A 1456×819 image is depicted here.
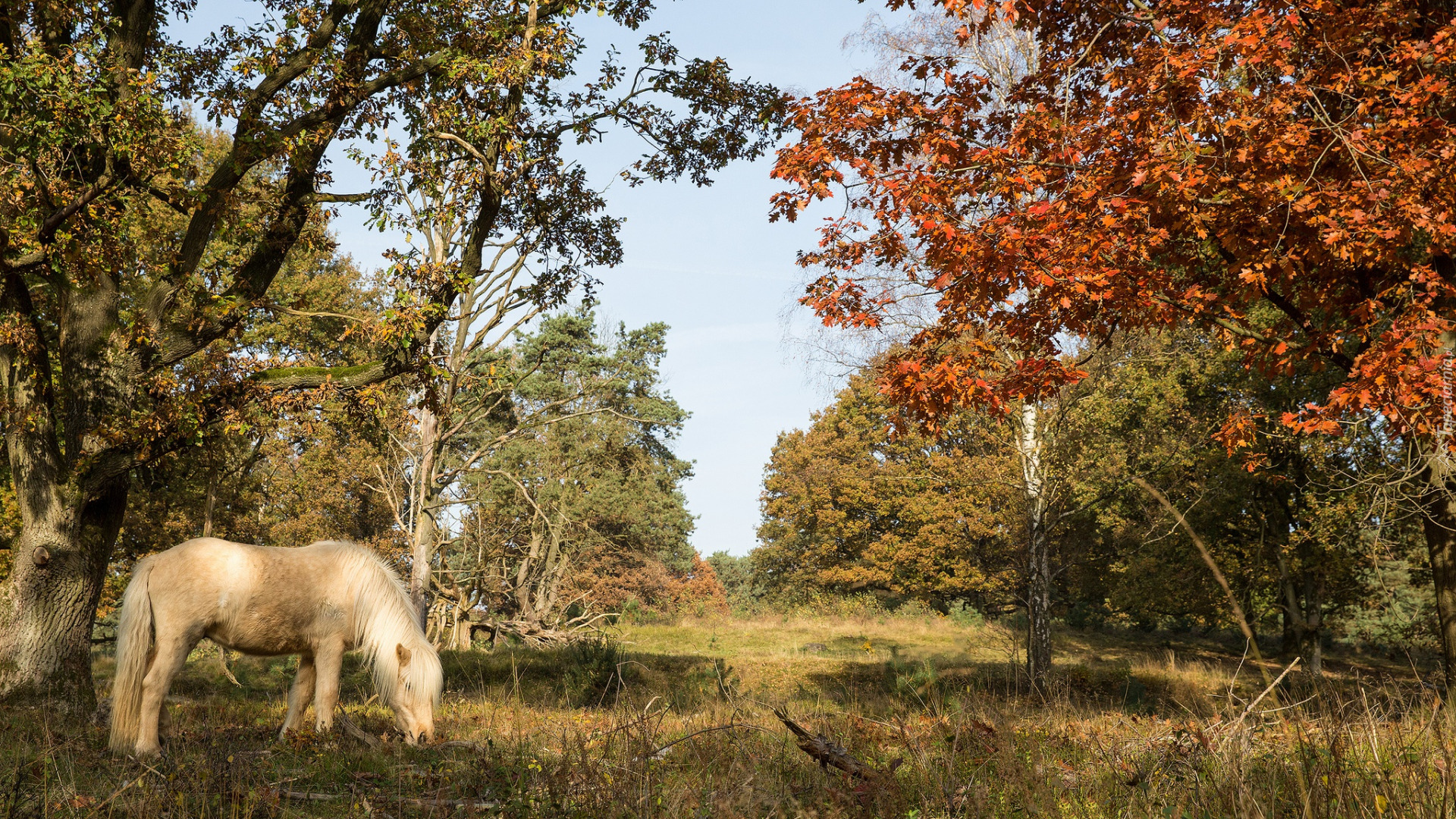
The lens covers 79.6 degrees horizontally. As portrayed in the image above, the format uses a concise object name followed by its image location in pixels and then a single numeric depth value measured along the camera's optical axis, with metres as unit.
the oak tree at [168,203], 8.95
